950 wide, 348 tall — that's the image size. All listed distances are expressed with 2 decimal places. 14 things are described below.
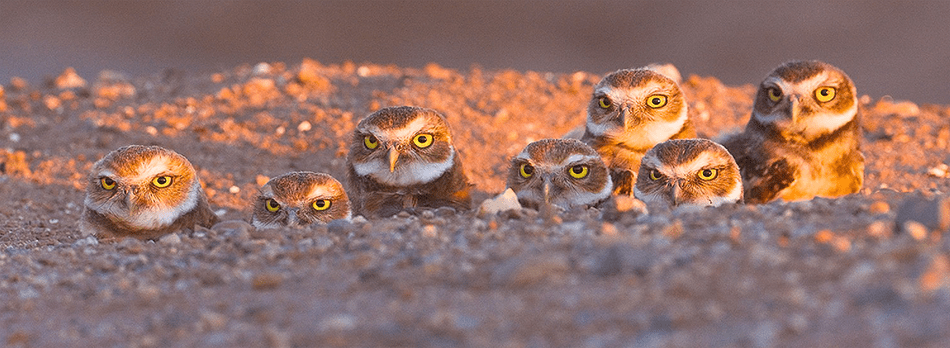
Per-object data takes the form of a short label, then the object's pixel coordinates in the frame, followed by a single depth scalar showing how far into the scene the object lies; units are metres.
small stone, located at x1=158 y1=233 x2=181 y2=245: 10.70
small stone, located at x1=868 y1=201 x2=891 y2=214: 9.36
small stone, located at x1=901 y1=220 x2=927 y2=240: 7.63
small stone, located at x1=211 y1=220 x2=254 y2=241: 10.58
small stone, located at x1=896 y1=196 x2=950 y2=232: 7.95
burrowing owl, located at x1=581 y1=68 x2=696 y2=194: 15.01
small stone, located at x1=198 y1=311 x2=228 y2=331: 7.54
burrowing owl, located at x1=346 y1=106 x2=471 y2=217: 13.80
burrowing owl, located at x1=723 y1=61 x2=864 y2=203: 14.74
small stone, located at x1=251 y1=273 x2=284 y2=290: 8.46
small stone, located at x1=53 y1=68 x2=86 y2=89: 24.87
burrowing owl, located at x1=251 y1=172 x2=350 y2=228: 13.49
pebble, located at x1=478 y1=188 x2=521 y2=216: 11.15
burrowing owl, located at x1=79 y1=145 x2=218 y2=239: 13.47
